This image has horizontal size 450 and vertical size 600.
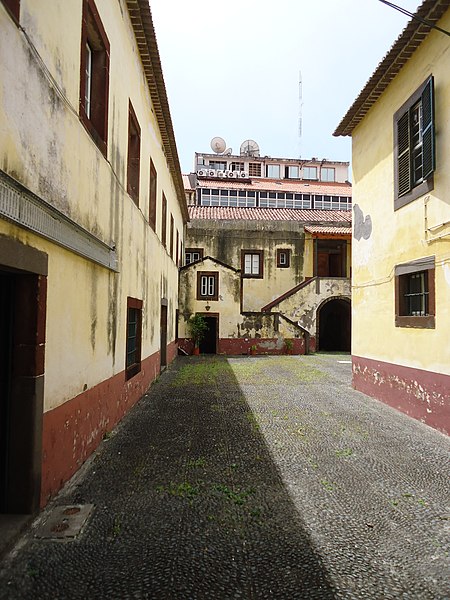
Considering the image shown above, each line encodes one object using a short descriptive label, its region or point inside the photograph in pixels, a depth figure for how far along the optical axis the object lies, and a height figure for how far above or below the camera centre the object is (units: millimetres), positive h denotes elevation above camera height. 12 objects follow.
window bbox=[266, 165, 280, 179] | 40884 +13996
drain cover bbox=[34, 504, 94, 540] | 3482 -1767
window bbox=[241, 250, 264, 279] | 23734 +3054
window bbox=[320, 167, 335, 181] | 41969 +14116
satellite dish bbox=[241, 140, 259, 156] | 42625 +16912
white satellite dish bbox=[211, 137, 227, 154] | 41125 +16530
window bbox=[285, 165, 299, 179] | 40938 +13952
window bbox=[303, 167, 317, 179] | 41281 +14058
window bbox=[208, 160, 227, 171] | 40656 +14436
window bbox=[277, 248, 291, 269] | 23875 +3352
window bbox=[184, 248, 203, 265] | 23641 +3500
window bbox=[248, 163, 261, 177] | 40656 +14091
